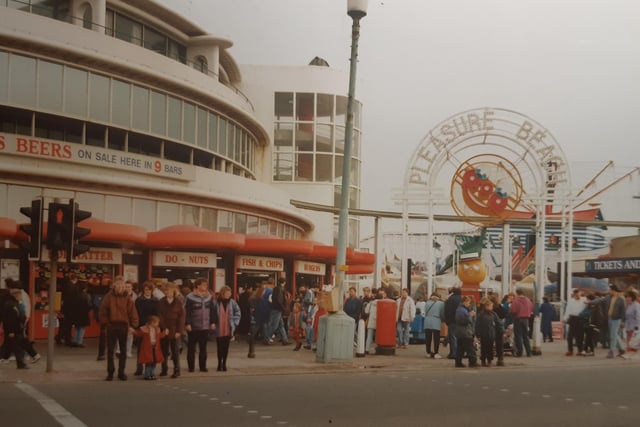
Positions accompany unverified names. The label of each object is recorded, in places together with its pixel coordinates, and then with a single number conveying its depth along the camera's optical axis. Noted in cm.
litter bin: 2186
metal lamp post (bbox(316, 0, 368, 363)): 1870
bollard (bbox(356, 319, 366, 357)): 2111
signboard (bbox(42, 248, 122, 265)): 2598
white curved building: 2611
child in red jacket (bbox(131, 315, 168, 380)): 1527
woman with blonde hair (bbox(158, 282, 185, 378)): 1595
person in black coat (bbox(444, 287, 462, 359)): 2042
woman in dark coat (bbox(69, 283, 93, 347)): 2127
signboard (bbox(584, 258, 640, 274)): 4484
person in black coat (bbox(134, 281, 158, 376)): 1775
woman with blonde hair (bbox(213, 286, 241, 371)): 1703
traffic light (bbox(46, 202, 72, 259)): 1594
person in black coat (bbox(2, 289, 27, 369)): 1641
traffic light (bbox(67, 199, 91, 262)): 1609
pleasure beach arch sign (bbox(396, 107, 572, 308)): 3284
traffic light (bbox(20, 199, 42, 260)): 1595
